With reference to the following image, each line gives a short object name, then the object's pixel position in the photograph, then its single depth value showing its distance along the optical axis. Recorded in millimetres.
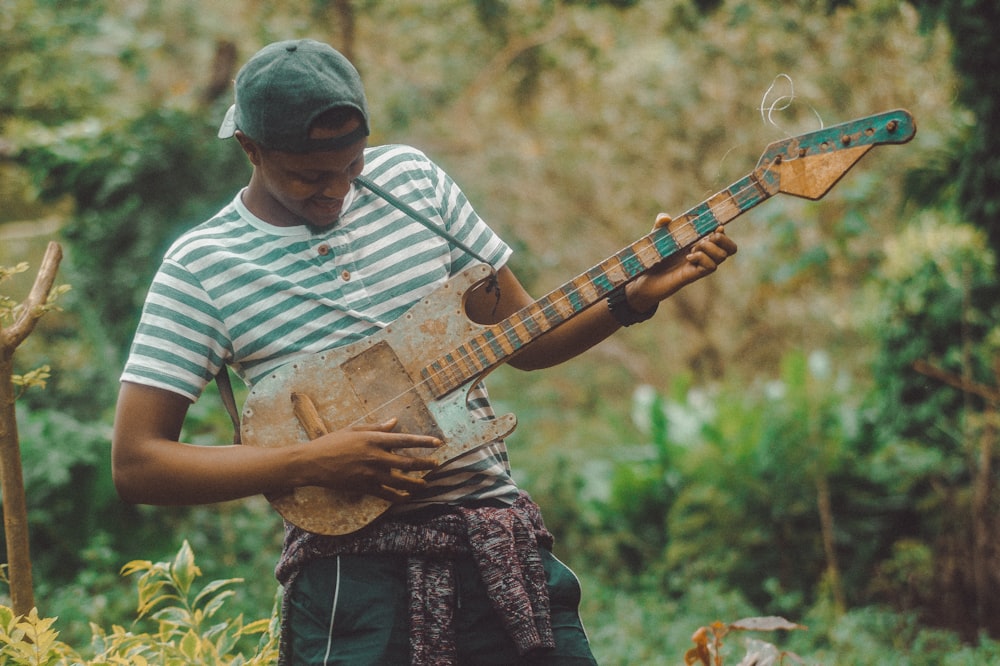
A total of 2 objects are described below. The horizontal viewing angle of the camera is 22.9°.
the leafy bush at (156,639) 3429
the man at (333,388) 3321
